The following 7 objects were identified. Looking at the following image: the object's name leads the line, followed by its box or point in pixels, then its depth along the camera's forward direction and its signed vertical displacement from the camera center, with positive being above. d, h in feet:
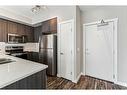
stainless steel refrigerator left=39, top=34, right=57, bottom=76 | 9.10 -0.71
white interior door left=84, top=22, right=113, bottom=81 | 7.68 -0.53
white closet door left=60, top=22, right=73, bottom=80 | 8.12 -0.31
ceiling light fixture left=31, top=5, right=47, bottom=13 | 6.79 +3.58
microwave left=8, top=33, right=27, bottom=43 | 10.21 +1.19
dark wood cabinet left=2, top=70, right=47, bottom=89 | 2.56 -1.48
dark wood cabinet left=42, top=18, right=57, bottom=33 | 9.52 +2.78
